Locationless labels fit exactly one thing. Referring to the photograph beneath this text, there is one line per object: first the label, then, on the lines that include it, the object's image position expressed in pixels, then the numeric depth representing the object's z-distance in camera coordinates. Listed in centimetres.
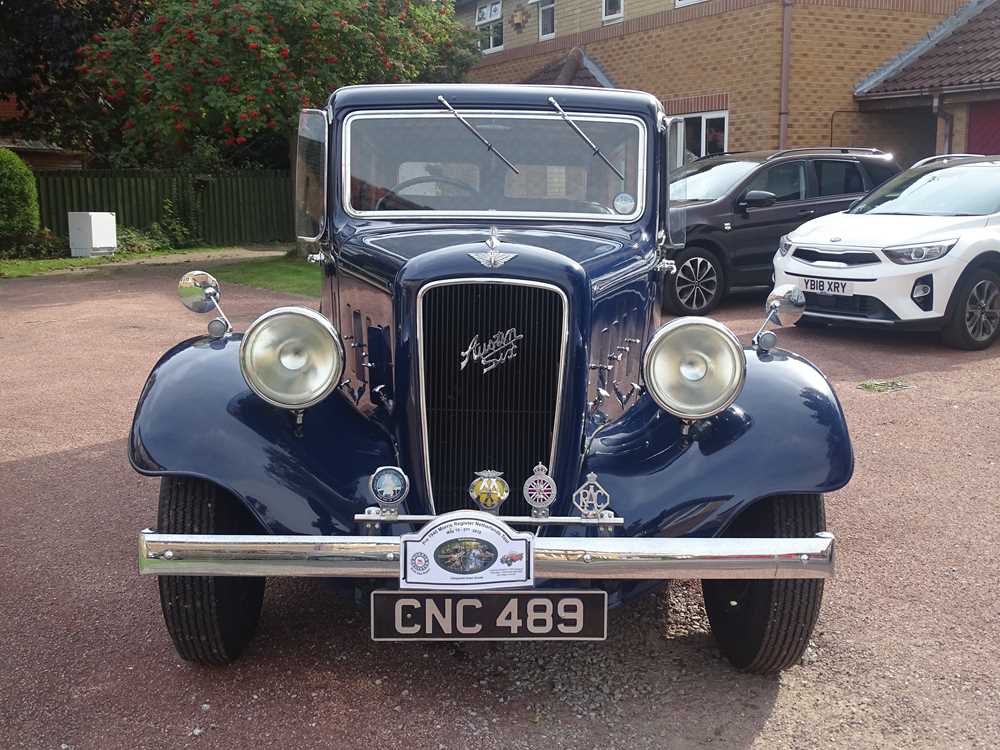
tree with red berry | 1380
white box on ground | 1752
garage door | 1433
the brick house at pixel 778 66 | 1508
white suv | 844
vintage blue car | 279
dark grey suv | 1046
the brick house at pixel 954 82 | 1426
